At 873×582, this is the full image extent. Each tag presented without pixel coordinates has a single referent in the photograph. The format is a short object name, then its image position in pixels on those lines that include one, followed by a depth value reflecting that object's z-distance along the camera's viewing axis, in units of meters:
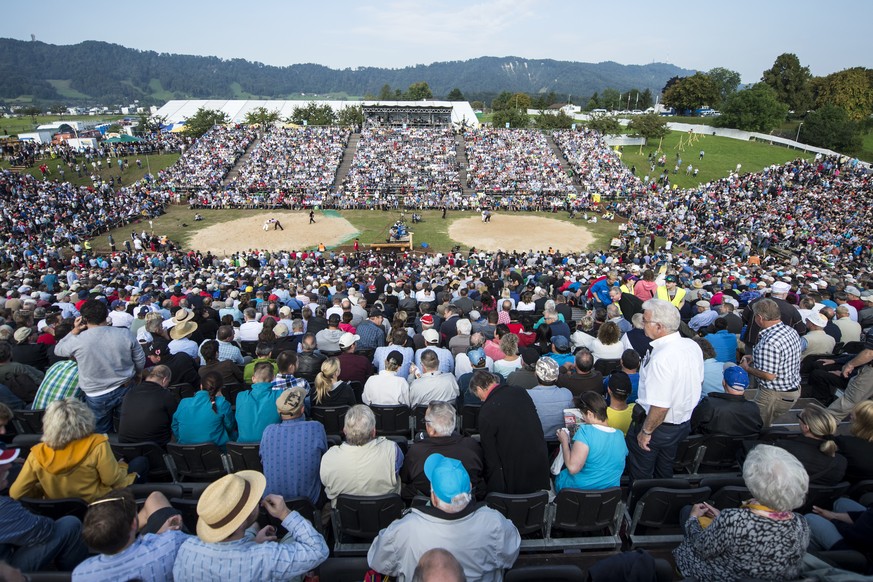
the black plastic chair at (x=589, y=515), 3.82
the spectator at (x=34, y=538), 2.98
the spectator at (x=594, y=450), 3.85
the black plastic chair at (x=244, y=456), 4.51
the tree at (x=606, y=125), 54.28
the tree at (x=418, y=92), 106.88
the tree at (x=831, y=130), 46.81
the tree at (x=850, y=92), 54.84
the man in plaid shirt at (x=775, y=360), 5.13
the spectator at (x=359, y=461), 3.83
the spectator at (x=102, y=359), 5.32
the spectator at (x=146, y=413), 4.75
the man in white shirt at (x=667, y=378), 4.02
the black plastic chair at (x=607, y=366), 6.80
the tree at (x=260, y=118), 63.22
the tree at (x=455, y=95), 124.31
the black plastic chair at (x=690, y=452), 4.62
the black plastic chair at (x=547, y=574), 2.93
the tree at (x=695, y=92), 70.56
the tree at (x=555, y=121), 58.66
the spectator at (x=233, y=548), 2.60
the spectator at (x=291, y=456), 3.97
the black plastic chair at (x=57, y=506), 3.58
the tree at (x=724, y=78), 100.06
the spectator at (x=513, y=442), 3.81
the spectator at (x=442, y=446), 3.81
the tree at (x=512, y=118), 62.40
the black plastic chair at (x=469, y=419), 5.52
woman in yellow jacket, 3.53
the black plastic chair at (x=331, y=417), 5.36
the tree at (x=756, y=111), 55.31
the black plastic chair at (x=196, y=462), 4.64
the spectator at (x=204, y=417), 4.81
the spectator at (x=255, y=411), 4.74
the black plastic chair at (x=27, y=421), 5.30
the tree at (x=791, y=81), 62.53
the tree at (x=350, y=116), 70.12
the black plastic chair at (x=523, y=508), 3.70
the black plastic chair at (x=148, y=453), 4.64
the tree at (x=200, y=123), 55.59
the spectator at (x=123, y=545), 2.51
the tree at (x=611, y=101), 105.56
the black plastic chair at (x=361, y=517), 3.69
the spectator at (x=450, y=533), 2.78
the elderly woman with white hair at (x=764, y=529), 2.67
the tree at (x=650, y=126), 51.97
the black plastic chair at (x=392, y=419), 5.43
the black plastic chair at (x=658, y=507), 3.83
